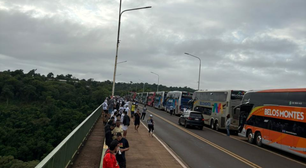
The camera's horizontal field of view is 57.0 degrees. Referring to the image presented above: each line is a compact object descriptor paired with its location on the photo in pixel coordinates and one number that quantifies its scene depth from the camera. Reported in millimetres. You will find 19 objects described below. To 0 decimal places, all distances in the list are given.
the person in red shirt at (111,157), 5270
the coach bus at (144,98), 79600
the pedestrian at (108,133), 8578
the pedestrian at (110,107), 21359
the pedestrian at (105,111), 21250
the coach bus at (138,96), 97362
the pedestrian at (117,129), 9570
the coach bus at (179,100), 41281
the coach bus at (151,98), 67431
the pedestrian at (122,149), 7344
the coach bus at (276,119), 14406
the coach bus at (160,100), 53631
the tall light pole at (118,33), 26438
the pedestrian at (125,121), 14453
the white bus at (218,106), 24812
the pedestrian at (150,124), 18212
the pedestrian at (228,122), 23188
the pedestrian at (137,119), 19781
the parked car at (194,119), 25955
